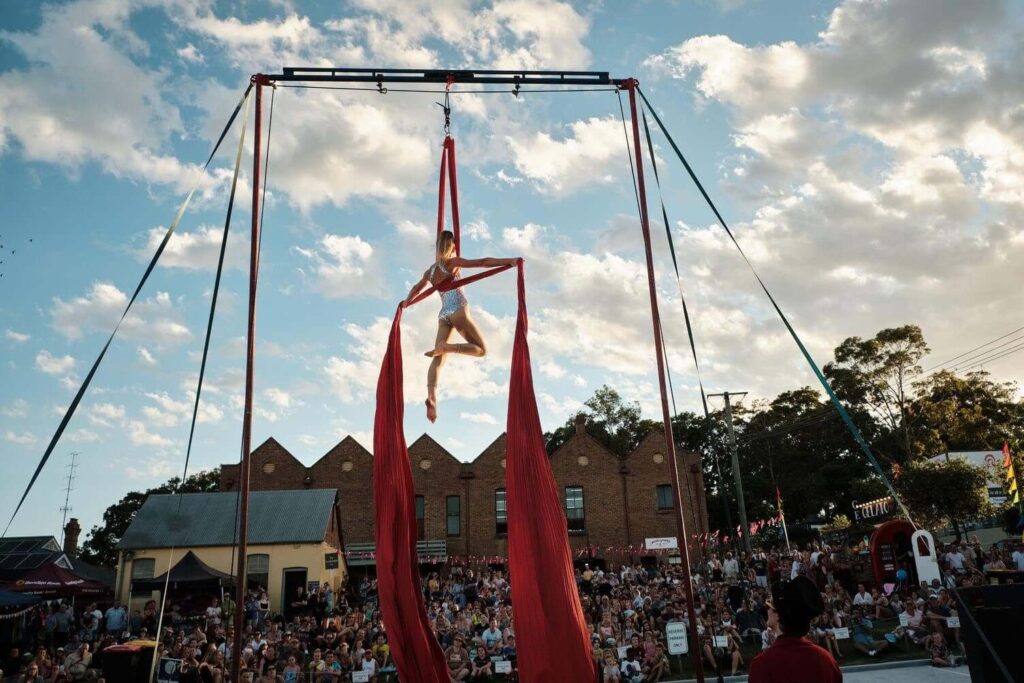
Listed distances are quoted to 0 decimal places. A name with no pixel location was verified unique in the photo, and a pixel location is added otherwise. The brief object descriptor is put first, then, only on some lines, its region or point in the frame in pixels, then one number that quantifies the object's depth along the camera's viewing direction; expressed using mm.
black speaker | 5156
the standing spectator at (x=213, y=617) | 15470
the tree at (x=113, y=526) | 47178
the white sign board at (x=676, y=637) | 11616
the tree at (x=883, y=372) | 31297
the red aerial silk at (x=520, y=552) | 5273
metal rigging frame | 6906
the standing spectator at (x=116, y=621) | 16406
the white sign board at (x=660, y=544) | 28750
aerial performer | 6535
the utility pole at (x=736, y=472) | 22188
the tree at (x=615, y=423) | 46625
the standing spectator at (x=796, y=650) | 2984
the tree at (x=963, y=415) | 30250
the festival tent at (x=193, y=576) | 18734
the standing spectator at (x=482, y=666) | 12141
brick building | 29375
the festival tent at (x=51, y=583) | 16391
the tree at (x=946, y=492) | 21362
